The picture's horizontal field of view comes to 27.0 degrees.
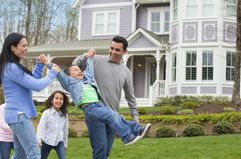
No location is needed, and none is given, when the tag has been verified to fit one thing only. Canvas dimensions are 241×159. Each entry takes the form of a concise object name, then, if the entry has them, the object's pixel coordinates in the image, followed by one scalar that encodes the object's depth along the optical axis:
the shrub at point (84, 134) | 17.20
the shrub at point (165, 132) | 16.22
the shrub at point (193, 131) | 16.14
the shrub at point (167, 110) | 19.95
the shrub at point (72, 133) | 17.34
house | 25.56
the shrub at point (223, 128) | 16.11
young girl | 7.89
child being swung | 5.90
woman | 5.50
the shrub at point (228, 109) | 19.64
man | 6.31
